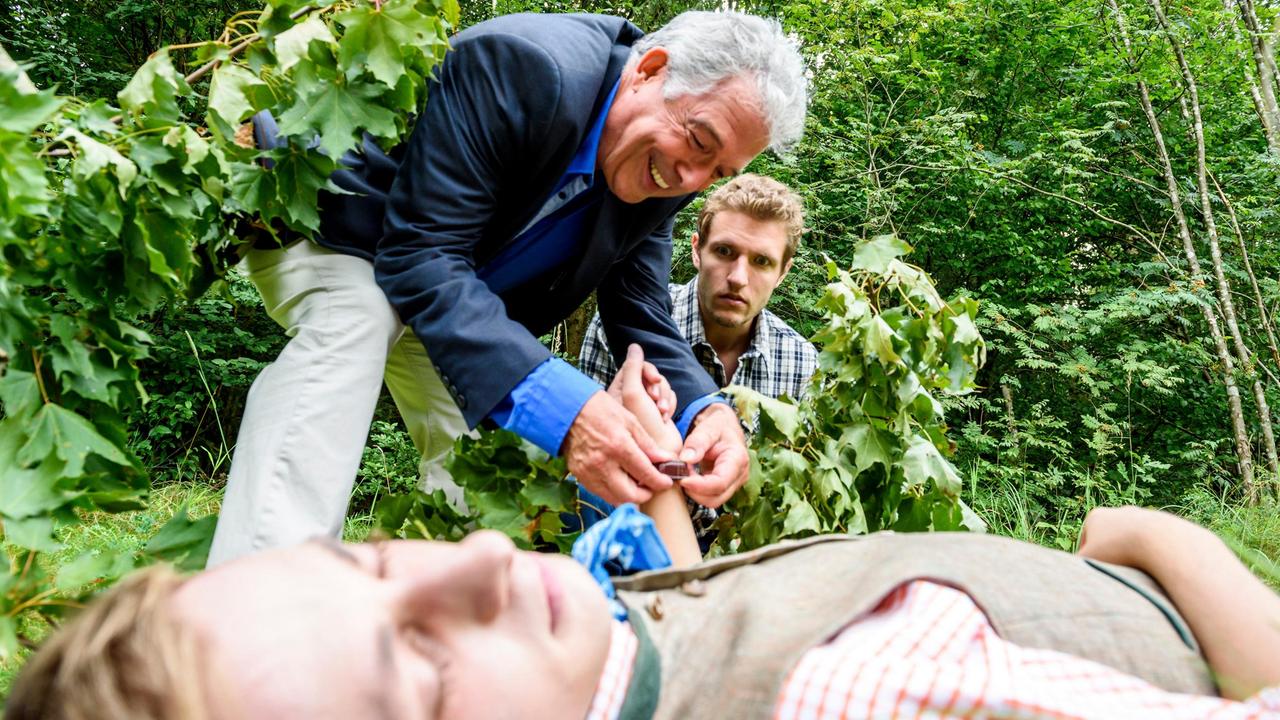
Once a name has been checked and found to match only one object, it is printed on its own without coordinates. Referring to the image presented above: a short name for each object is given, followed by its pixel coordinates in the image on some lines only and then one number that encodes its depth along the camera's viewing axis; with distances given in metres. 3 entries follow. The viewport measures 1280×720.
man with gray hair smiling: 0.63
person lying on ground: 0.32
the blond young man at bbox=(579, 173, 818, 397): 1.30
